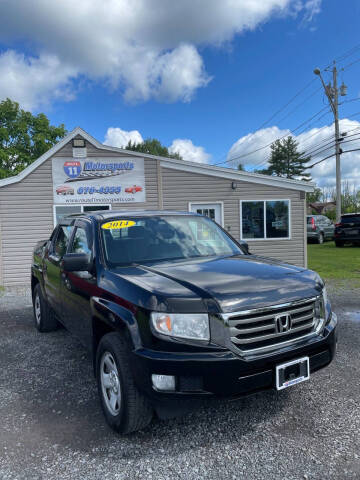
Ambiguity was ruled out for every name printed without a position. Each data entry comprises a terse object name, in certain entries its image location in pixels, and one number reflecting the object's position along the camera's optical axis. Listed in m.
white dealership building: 10.54
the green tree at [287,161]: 60.56
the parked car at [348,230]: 18.38
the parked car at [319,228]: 21.09
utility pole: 23.02
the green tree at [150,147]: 44.45
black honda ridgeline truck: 2.32
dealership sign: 10.71
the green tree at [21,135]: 31.24
